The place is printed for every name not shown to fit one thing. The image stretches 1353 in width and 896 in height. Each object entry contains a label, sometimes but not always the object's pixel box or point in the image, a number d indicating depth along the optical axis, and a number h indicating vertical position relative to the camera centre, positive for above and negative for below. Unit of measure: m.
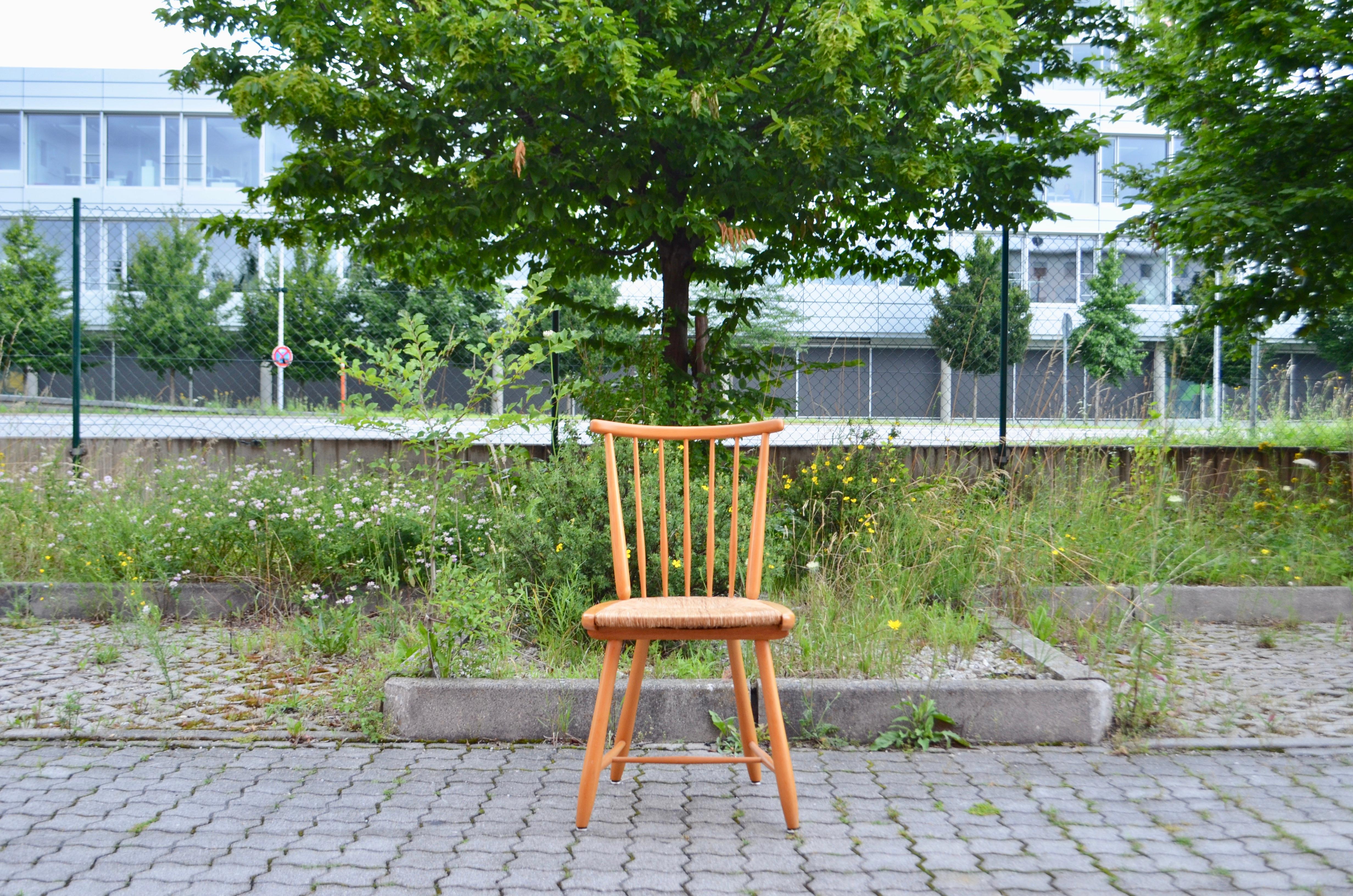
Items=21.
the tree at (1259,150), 5.58 +1.90
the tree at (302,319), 7.53 +1.01
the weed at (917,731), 3.19 -1.01
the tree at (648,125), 4.43 +1.71
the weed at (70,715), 3.27 -1.01
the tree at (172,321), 7.46 +0.94
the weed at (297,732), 3.18 -1.02
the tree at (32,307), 7.29 +1.18
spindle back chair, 2.38 -0.48
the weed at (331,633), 4.04 -0.87
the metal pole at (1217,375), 7.21 +0.80
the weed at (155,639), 3.64 -0.89
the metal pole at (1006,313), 6.62 +0.95
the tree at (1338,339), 6.88 +1.22
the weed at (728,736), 3.15 -1.03
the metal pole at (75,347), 6.61 +0.66
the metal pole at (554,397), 5.43 +0.24
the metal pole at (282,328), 7.32 +0.86
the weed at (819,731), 3.21 -1.02
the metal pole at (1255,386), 7.62 +0.57
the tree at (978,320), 6.46 +0.90
